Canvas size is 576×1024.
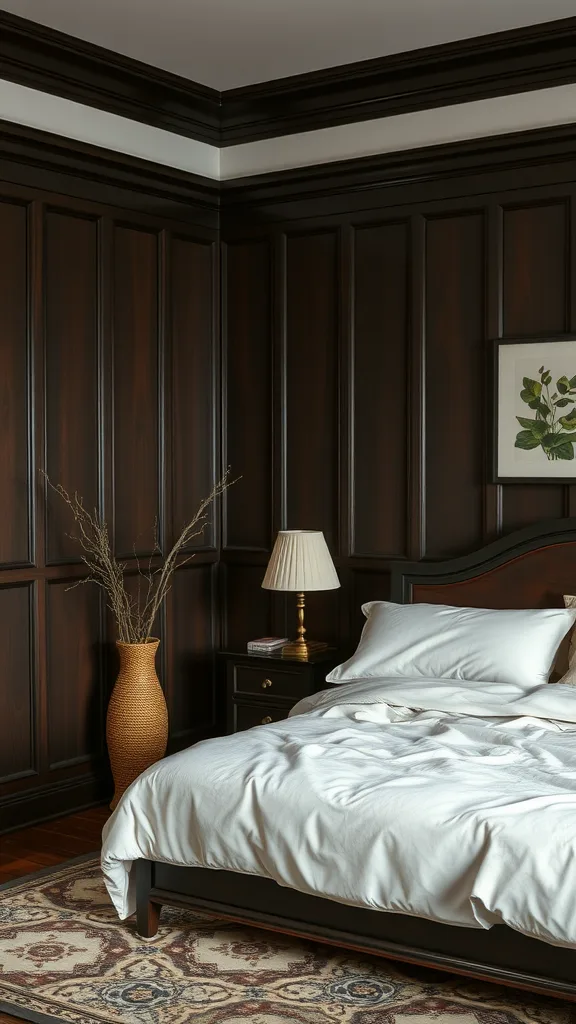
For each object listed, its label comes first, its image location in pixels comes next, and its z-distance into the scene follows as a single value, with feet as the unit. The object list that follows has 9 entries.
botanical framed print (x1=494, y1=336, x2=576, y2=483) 15.53
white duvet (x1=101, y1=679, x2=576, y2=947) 9.21
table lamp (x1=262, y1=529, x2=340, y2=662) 16.30
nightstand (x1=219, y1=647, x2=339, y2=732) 16.57
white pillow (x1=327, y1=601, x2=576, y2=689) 13.94
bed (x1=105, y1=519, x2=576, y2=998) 9.26
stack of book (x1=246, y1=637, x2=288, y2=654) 17.22
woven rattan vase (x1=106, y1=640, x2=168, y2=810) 15.75
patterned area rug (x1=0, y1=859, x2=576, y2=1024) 9.80
